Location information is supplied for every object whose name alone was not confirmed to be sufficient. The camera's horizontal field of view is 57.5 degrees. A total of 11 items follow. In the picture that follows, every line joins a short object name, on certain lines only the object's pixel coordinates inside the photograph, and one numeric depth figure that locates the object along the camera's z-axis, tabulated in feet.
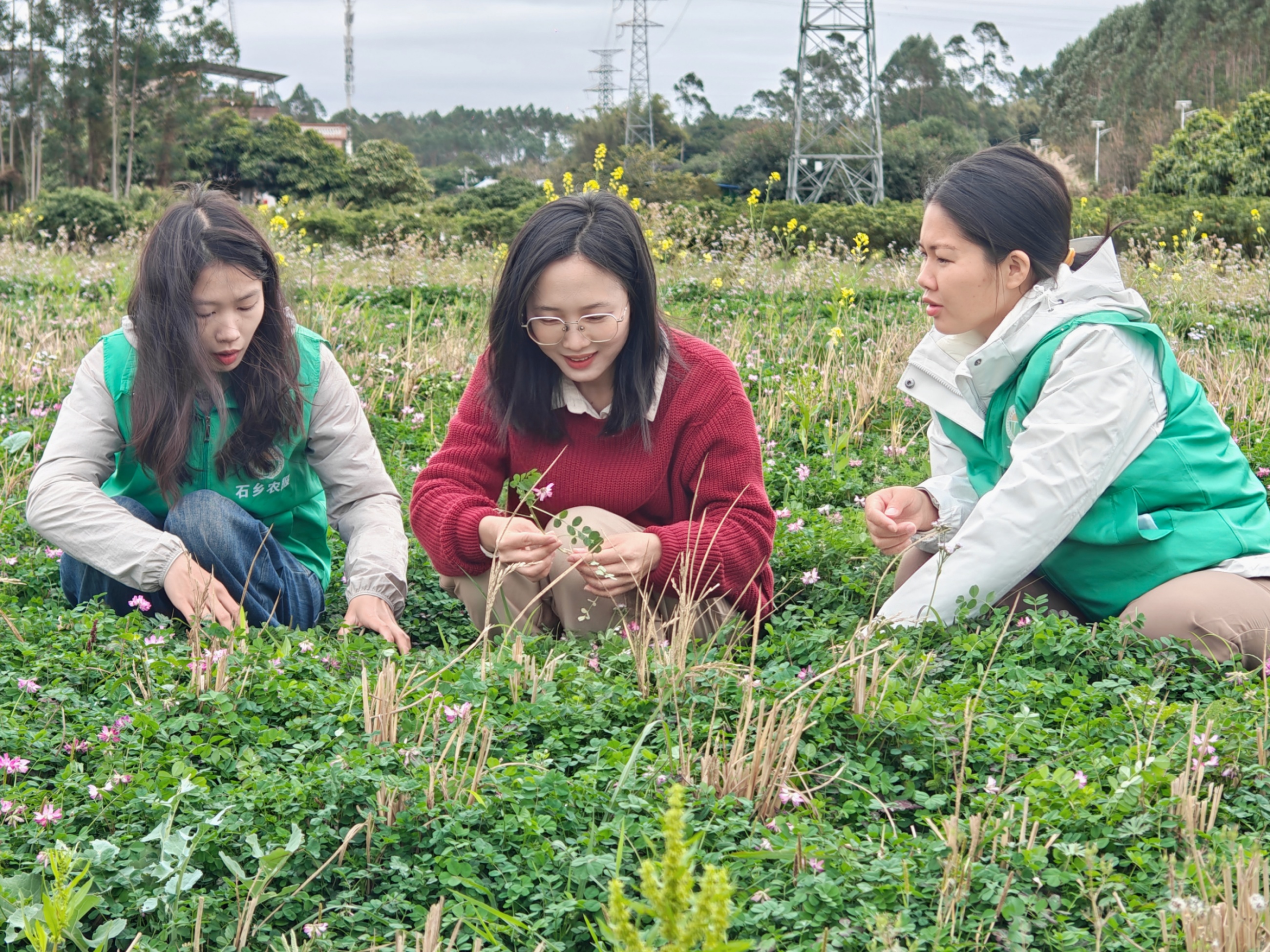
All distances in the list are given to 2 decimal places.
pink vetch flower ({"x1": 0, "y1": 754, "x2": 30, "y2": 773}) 7.02
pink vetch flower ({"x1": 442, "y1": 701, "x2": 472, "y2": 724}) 7.46
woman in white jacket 8.84
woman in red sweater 9.46
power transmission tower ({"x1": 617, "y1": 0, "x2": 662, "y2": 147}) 150.30
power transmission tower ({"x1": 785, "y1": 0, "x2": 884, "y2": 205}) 79.61
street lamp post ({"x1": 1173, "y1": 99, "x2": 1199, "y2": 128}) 86.13
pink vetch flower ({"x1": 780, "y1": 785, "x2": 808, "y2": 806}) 6.73
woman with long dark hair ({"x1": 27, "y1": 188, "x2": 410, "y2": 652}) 9.67
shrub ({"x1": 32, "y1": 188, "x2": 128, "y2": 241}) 66.59
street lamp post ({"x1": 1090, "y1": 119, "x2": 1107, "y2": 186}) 118.83
